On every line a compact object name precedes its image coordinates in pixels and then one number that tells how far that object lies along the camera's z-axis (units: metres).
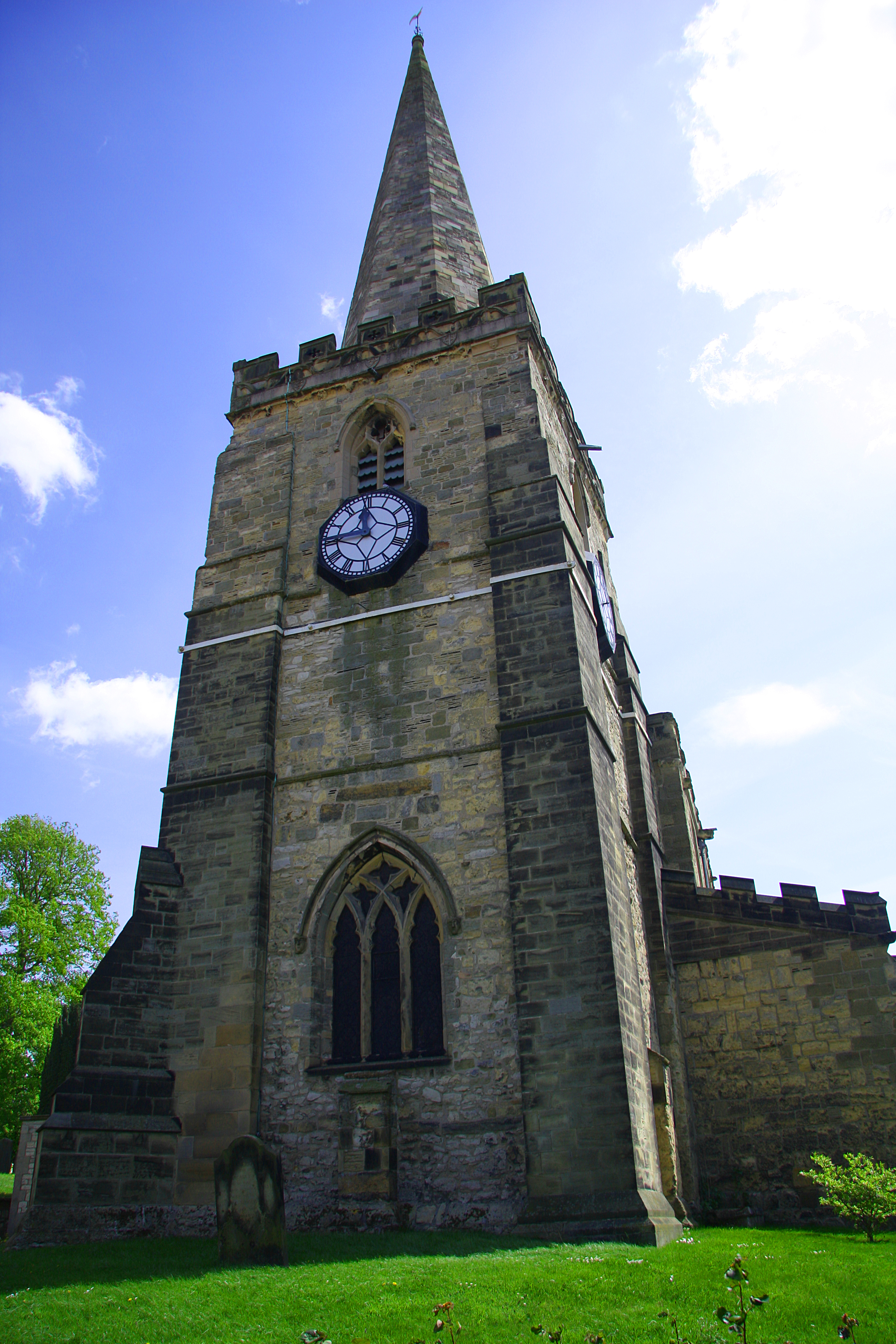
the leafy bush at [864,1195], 10.23
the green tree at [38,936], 21.55
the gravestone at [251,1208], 7.88
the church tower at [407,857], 10.59
